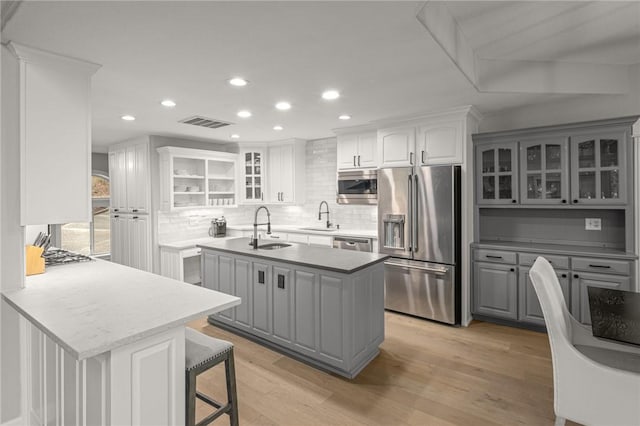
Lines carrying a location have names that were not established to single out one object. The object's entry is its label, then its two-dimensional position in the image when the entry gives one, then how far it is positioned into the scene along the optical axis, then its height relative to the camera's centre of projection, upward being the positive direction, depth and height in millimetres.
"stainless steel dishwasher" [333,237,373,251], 4406 -433
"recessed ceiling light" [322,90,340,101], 3066 +1115
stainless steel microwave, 4496 +346
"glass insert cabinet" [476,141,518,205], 3710 +422
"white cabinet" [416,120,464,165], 3729 +790
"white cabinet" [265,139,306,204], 5672 +708
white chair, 1645 -887
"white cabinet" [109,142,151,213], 5141 +575
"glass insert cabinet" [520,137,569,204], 3420 +415
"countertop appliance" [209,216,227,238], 5785 -271
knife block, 2376 -339
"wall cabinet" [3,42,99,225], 1964 +480
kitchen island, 2668 -803
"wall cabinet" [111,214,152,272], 5148 -447
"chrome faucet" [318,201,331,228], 5574 +12
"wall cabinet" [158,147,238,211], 5066 +577
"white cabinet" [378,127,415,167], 4035 +808
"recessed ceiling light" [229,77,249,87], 2704 +1095
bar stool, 1696 -828
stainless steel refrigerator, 3693 -323
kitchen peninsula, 1382 -611
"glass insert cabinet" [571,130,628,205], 3129 +404
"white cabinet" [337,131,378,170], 4543 +861
